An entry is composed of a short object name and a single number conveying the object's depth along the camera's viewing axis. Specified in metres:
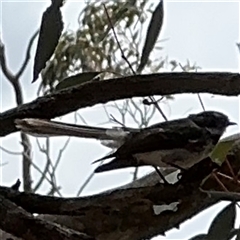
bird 2.94
